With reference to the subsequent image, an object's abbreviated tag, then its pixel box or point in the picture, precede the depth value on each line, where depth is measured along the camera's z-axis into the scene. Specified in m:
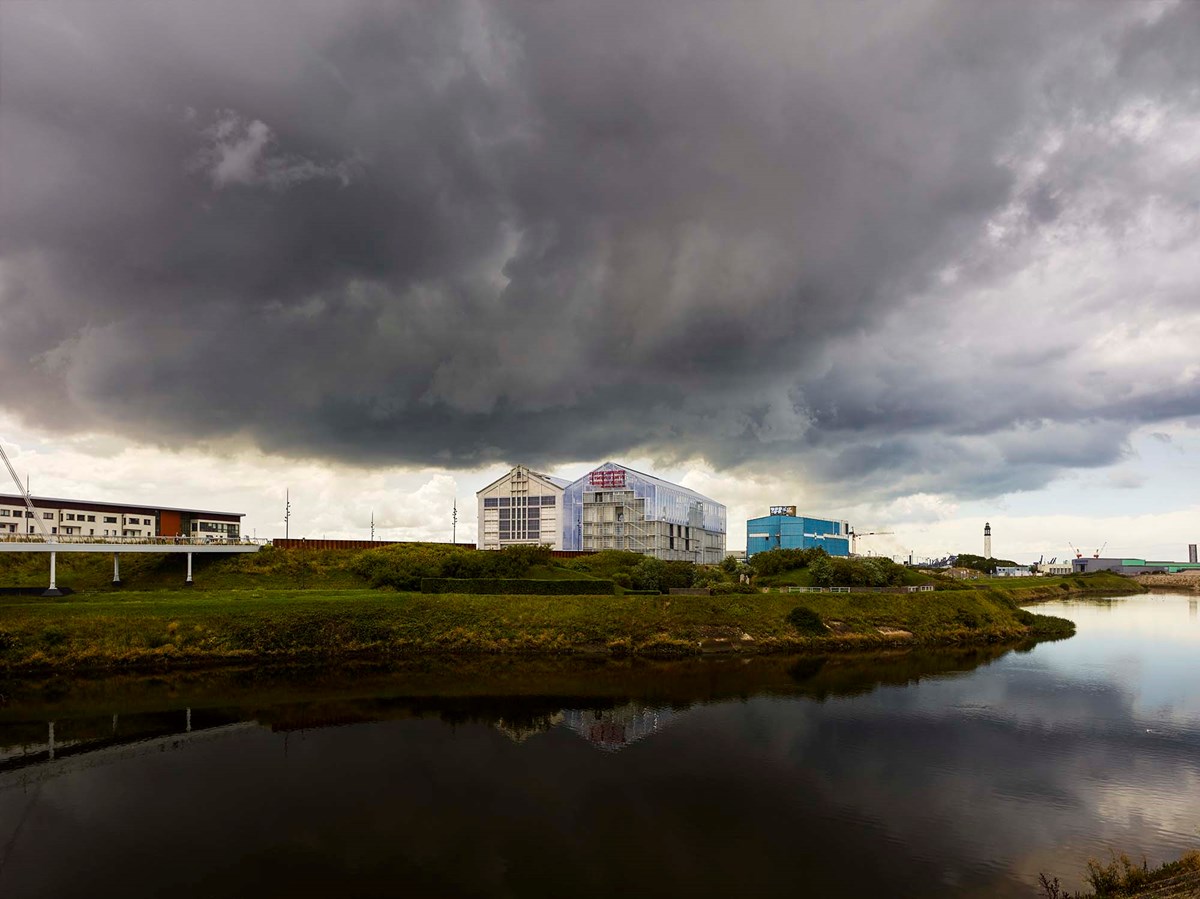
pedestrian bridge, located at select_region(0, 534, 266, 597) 64.19
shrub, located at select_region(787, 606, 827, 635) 71.00
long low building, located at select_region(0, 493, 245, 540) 97.12
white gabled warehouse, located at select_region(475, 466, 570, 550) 118.06
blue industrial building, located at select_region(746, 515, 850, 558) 170.25
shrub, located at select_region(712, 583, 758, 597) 77.56
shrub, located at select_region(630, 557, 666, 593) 79.00
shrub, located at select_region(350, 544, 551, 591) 78.19
